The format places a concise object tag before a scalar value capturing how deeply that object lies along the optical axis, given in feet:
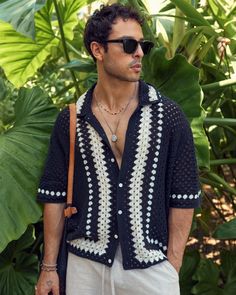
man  4.61
